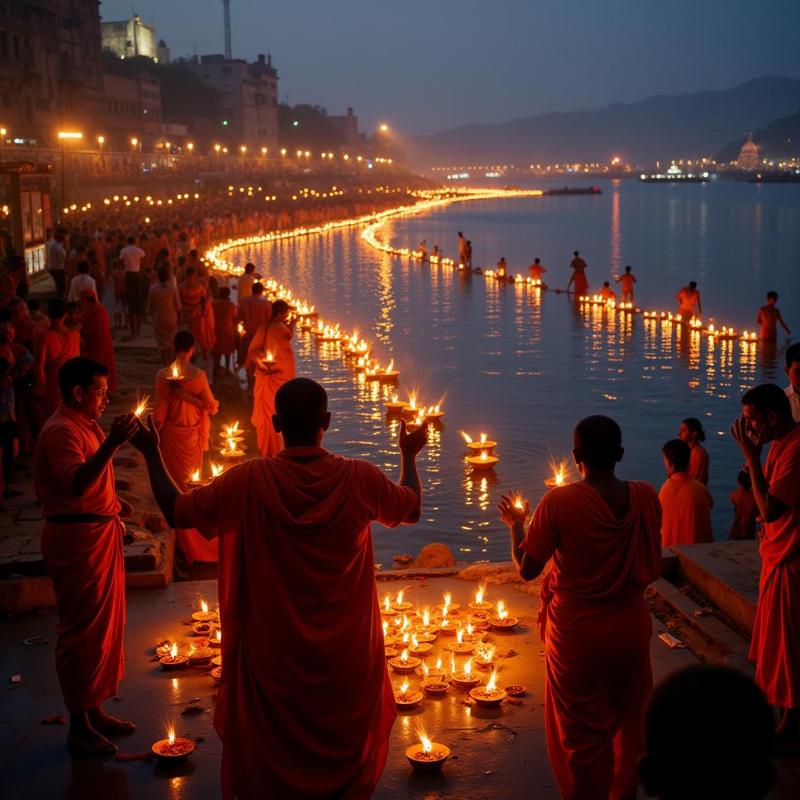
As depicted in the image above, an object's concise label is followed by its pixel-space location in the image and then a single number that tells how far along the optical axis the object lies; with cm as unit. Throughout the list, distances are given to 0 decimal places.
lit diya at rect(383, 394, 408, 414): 1474
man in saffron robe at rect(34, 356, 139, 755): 486
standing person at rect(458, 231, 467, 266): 3625
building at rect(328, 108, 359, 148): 17976
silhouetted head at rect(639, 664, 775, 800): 189
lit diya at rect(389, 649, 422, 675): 593
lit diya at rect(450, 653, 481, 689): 573
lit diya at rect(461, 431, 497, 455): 1216
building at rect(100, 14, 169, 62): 11138
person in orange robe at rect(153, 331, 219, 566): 845
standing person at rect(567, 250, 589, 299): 2833
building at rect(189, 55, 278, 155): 11700
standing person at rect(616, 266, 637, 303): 2675
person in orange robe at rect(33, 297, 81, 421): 1004
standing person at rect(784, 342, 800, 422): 550
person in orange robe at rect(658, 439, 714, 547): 757
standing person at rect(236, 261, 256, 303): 1755
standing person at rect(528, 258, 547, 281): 3177
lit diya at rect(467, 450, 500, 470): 1193
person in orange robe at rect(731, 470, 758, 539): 870
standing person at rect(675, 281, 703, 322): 2355
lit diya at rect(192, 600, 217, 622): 660
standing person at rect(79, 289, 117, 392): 1226
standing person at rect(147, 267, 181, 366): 1475
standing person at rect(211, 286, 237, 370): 1568
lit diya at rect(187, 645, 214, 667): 604
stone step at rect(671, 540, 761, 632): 646
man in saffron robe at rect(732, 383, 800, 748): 474
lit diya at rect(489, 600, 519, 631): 657
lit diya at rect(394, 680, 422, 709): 554
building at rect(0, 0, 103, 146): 5072
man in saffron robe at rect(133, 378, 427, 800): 387
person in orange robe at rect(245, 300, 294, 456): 1082
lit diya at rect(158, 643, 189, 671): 602
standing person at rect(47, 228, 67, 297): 1927
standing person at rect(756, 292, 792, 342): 2119
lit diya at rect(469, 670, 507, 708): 549
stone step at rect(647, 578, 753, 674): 606
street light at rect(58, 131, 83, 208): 4001
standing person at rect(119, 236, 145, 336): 1830
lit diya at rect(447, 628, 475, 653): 620
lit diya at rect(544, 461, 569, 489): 588
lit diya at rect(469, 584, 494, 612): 680
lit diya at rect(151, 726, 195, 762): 491
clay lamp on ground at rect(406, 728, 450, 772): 484
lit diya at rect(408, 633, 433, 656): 619
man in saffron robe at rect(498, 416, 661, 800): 411
